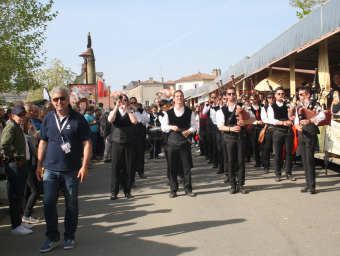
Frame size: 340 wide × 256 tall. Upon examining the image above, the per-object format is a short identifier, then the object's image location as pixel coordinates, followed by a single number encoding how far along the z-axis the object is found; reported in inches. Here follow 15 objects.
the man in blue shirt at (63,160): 177.0
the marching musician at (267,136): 333.4
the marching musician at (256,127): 416.7
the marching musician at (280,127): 314.5
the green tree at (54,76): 1809.8
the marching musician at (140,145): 391.2
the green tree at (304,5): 1253.6
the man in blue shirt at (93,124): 553.4
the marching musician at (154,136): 544.7
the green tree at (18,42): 662.5
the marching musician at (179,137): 282.0
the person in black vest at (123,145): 285.3
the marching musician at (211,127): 428.2
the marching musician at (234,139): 283.4
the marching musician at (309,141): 268.1
